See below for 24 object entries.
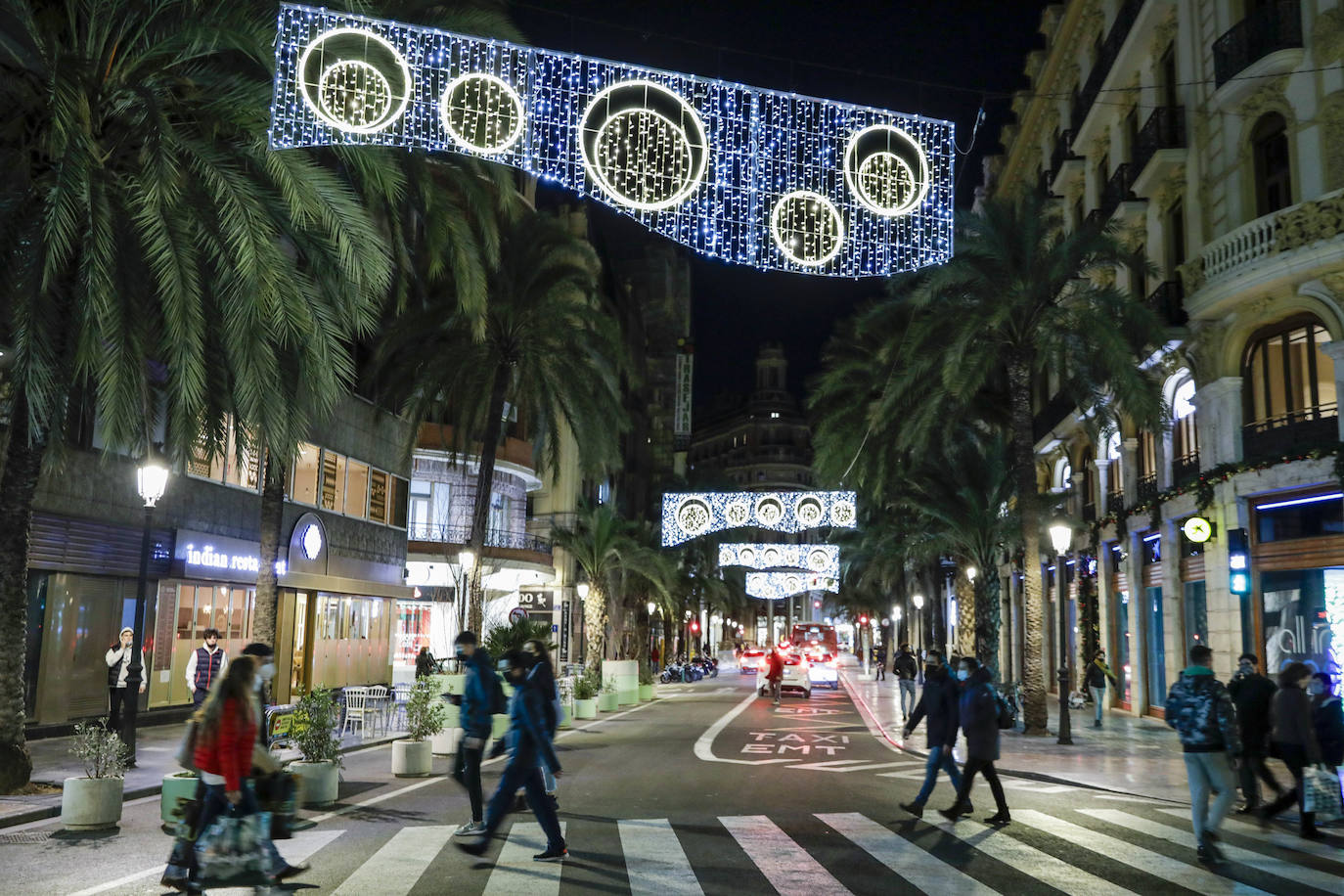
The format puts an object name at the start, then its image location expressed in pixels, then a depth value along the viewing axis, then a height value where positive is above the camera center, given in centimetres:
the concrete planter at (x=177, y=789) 1156 -177
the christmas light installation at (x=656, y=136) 1202 +533
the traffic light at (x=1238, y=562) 2091 +123
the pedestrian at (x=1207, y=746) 1027 -105
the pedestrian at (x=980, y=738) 1236 -120
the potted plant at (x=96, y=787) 1152 -176
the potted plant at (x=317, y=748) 1313 -155
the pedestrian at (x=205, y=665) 1719 -78
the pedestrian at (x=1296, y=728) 1212 -103
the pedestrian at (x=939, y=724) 1285 -111
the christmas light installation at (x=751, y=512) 3822 +368
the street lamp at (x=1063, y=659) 2159 -68
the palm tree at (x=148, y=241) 1274 +434
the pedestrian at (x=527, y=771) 990 -132
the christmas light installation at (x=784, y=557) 4584 +262
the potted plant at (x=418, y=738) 1622 -177
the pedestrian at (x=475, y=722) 1147 -105
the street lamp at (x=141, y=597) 1603 +21
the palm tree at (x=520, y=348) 2673 +638
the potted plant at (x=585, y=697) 2922 -200
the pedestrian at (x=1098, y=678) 2609 -115
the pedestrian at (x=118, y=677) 1792 -102
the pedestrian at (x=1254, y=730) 1322 -114
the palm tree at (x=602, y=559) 4356 +232
